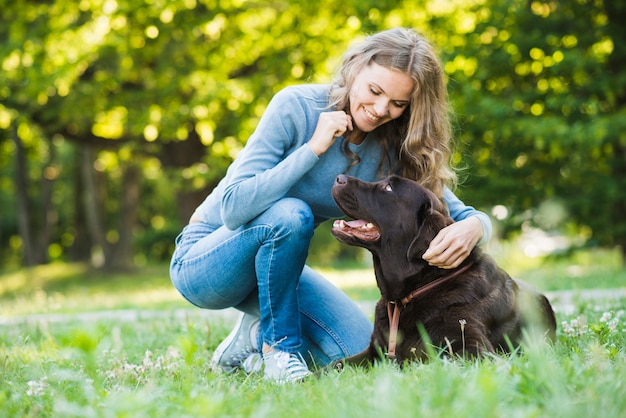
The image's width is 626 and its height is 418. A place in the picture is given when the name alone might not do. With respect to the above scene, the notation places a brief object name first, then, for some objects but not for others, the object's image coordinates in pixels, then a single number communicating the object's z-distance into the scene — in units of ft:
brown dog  11.00
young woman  11.26
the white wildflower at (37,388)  8.70
